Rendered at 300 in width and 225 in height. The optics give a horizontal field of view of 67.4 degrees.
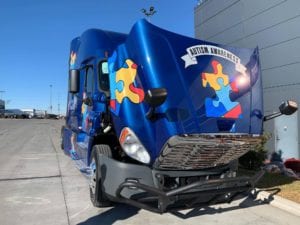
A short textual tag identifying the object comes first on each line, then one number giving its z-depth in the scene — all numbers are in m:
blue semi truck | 2.93
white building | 5.90
